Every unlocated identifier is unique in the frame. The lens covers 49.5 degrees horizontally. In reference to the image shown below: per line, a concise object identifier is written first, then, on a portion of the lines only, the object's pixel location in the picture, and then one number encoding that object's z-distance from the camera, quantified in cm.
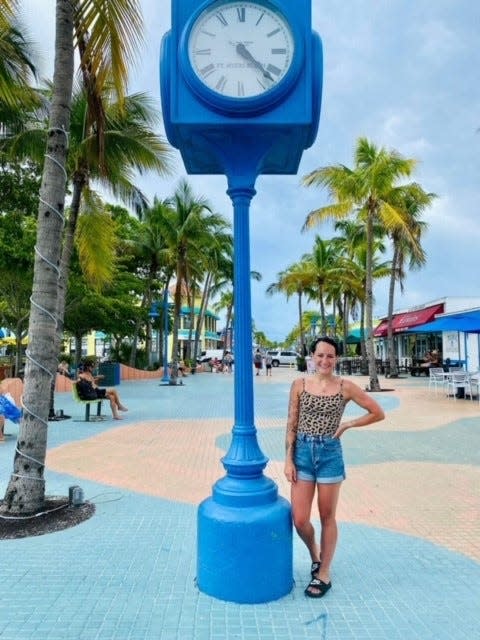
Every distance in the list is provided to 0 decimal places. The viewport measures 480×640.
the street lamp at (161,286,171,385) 2499
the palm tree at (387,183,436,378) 1972
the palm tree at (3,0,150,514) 504
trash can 2303
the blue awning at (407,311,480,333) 1498
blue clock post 340
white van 5182
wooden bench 1139
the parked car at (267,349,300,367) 5547
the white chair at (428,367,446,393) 1720
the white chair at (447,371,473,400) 1522
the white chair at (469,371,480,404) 1474
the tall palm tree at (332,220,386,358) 2856
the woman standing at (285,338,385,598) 328
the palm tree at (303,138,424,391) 1823
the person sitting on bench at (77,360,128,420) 1140
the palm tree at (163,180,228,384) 2481
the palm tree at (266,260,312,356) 3584
